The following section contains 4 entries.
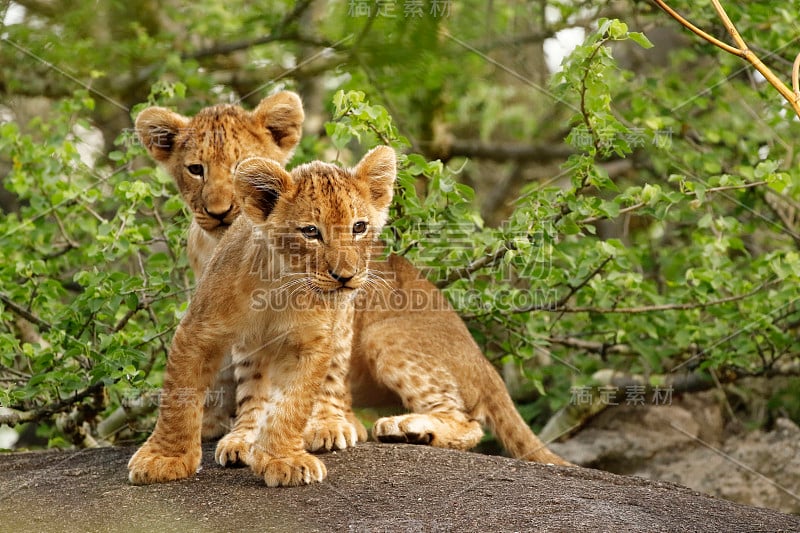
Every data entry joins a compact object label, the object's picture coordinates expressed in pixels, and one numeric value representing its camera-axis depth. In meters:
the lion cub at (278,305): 9.62
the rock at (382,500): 8.48
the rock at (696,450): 15.80
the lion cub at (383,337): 11.78
